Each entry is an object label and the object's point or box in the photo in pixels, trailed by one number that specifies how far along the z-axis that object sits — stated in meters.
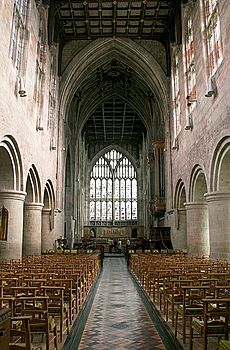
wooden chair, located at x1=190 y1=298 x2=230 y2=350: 4.62
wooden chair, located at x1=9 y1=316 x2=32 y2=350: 3.54
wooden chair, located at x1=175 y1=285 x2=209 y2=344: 5.50
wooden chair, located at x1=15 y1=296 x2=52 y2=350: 4.71
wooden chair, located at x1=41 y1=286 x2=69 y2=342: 5.68
